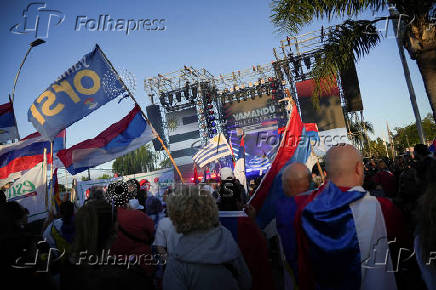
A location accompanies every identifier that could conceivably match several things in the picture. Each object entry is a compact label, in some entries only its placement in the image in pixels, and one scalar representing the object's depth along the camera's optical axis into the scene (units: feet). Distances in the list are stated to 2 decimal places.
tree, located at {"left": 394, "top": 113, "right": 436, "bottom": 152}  182.09
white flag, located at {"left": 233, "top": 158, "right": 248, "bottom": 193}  27.12
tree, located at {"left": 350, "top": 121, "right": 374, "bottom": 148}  119.03
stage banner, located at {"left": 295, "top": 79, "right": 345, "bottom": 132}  104.53
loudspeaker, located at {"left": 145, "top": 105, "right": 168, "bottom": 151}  129.90
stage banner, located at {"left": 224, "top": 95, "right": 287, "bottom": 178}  115.34
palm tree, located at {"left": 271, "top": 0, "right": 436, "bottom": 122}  12.91
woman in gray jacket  6.42
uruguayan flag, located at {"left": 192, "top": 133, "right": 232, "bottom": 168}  37.63
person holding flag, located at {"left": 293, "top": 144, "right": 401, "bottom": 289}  6.15
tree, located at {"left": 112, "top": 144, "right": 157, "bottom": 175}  231.91
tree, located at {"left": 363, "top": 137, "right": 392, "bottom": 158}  166.30
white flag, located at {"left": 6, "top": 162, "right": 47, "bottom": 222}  24.95
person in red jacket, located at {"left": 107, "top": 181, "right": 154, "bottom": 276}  9.57
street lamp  28.26
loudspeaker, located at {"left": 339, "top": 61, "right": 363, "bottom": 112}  81.48
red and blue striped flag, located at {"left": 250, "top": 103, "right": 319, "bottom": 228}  14.58
